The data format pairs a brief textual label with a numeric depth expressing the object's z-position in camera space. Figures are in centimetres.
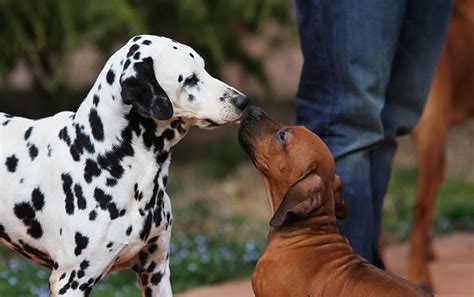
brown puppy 844
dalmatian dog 779
